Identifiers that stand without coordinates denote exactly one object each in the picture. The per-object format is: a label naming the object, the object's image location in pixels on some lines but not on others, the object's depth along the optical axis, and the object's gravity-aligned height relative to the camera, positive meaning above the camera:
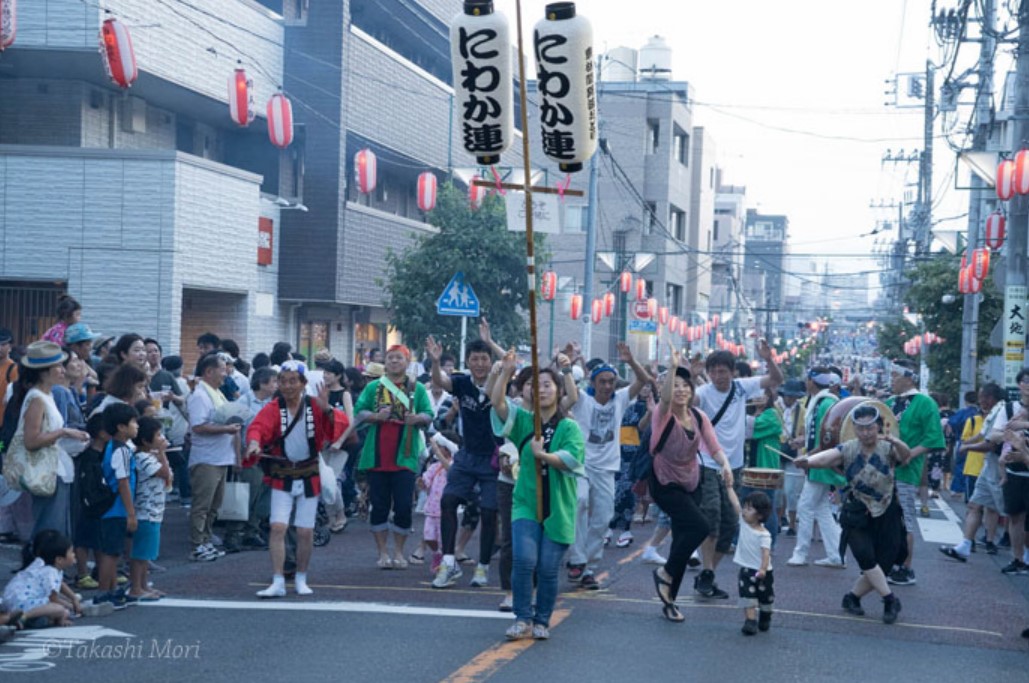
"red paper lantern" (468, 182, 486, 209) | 25.11 +2.56
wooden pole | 8.06 +0.20
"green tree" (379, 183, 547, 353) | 25.28 +1.11
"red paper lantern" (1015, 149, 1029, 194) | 17.44 +2.37
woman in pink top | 8.79 -1.04
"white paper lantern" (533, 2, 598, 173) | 8.73 +1.72
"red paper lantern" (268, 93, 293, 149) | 19.75 +3.12
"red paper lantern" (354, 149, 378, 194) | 23.34 +2.80
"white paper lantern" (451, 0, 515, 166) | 8.78 +1.76
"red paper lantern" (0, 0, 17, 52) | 13.96 +3.21
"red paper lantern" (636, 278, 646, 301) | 39.70 +1.19
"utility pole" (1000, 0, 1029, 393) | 16.78 +1.56
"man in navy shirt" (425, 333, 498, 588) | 10.05 -1.15
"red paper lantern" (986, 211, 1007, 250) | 24.00 +2.12
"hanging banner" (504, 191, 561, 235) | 18.56 +1.70
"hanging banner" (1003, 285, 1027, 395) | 16.69 +0.12
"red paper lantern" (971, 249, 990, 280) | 23.55 +1.44
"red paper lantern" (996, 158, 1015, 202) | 17.80 +2.31
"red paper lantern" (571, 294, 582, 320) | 36.28 +0.55
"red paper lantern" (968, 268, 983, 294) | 23.97 +1.05
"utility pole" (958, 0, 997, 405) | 25.19 +0.71
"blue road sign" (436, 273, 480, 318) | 17.48 +0.28
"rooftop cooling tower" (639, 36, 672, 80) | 57.56 +12.57
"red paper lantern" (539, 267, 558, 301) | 31.12 +0.97
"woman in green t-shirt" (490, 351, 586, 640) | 7.97 -1.26
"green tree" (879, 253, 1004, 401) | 28.45 +0.62
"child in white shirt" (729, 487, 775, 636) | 8.52 -1.63
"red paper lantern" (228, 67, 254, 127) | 18.22 +3.19
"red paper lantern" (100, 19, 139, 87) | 15.42 +3.24
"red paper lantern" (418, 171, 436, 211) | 25.36 +2.62
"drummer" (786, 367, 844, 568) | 11.87 -1.72
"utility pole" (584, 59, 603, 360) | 24.73 +1.40
